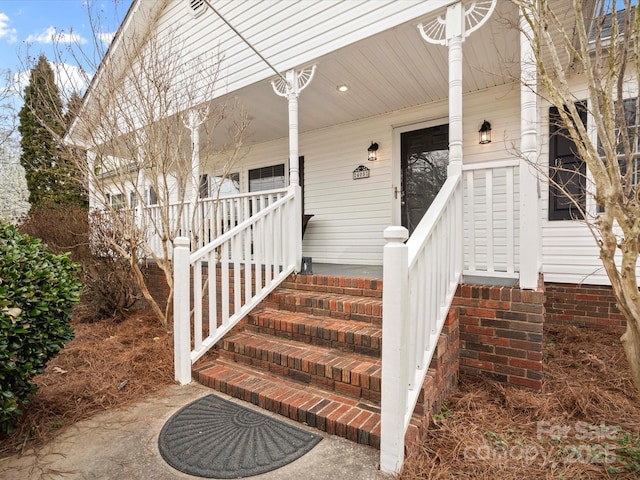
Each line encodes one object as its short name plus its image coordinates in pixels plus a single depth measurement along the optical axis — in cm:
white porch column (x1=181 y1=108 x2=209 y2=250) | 365
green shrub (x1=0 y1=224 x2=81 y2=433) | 179
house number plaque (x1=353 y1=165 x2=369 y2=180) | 544
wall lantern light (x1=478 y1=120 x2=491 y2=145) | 436
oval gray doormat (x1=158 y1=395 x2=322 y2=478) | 168
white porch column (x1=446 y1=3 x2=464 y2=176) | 282
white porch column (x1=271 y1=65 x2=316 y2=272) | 368
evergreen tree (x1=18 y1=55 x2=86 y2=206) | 996
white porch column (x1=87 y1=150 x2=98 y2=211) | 343
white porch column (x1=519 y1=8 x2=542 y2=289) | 240
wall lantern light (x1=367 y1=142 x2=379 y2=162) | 528
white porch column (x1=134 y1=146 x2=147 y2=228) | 338
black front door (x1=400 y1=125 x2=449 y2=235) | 483
